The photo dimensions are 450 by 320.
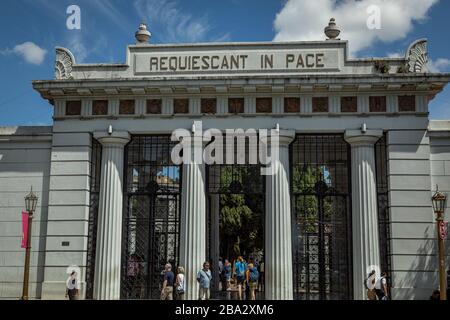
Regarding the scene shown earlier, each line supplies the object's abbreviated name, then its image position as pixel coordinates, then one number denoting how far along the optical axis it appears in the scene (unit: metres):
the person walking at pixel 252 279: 22.77
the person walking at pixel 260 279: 29.60
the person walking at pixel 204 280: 20.47
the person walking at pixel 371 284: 20.04
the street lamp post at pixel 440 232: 17.84
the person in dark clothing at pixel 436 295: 18.31
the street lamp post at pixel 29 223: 19.53
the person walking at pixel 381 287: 19.05
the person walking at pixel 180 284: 19.97
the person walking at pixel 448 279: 20.95
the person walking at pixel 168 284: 20.25
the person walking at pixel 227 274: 26.91
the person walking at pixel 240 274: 23.27
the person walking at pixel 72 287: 20.48
